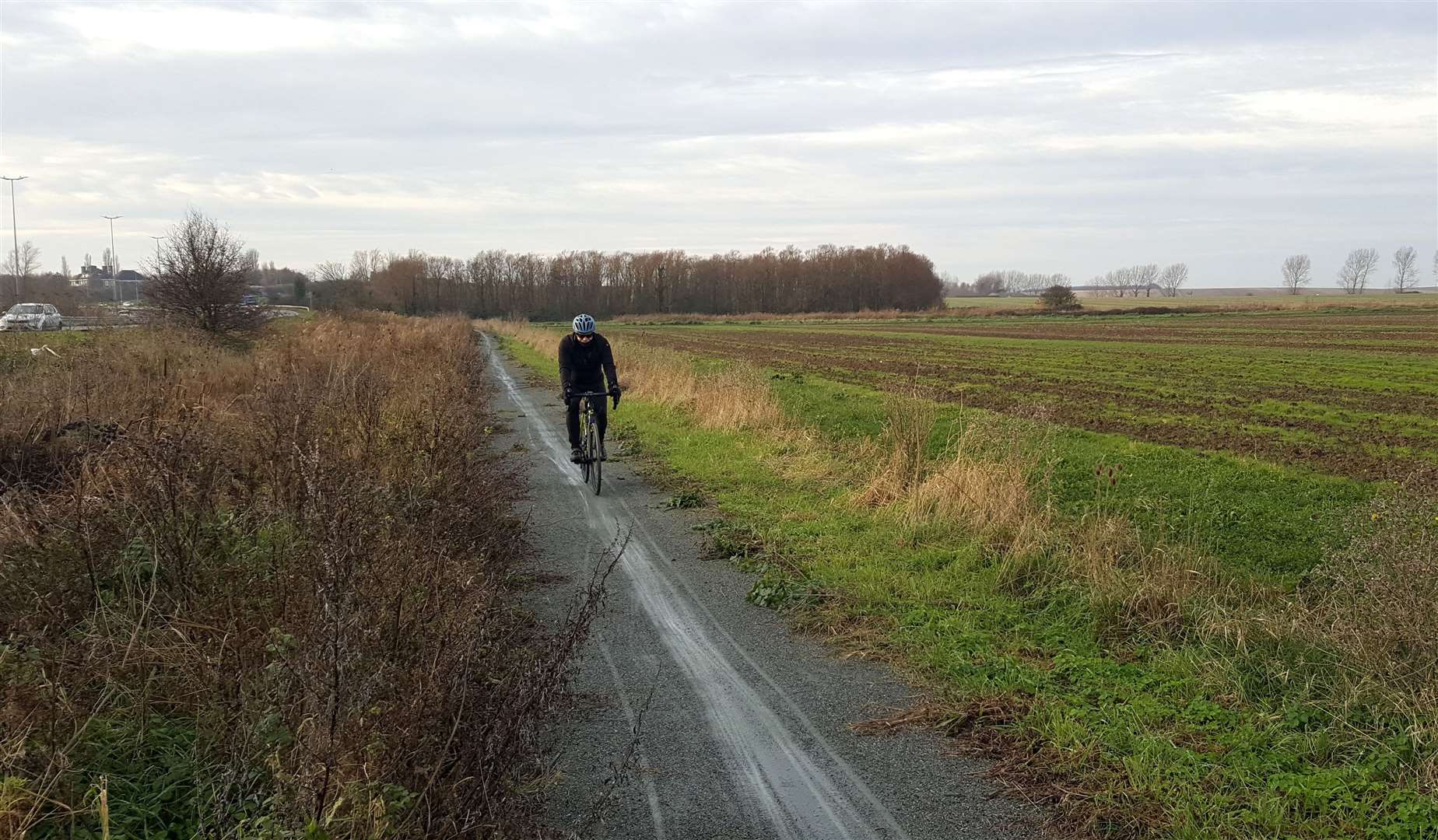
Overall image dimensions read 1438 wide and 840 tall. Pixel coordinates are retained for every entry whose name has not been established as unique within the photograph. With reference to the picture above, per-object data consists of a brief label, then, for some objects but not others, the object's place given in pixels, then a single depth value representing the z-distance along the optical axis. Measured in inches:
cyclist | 484.7
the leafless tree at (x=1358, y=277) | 7283.5
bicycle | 467.5
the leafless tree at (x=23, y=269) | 2981.5
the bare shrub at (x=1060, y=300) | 3906.3
